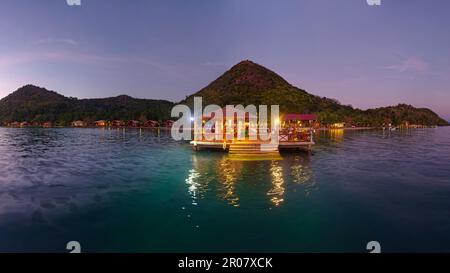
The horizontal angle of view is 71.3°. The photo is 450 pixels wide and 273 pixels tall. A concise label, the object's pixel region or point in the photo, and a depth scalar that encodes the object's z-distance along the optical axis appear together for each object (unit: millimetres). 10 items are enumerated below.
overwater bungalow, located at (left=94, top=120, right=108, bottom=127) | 188625
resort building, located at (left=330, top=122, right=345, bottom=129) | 154250
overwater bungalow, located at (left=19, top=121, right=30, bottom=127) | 186500
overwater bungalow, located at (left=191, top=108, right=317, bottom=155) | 31266
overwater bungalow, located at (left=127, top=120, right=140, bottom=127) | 176350
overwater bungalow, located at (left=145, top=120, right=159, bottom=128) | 173750
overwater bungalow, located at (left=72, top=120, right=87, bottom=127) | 184250
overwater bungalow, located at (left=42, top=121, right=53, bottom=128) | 179250
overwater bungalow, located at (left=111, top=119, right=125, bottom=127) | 183462
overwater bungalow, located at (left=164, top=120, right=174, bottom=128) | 173375
